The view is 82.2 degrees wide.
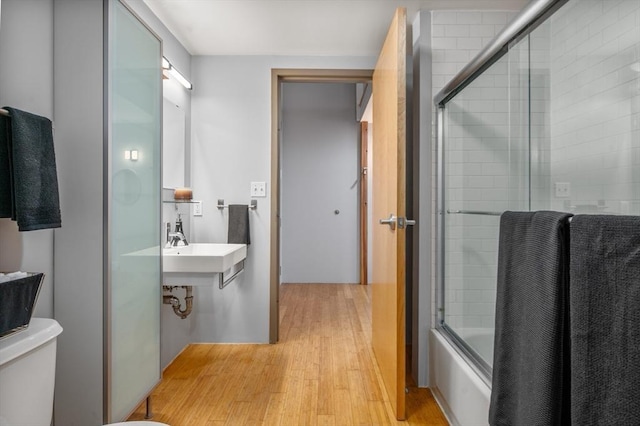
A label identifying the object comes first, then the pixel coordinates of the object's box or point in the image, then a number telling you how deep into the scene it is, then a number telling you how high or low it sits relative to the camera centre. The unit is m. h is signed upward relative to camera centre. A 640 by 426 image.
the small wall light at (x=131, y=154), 1.55 +0.25
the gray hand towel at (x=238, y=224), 2.68 -0.09
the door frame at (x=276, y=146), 2.76 +0.50
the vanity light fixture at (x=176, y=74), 2.30 +0.92
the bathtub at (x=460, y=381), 1.43 -0.75
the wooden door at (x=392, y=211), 1.77 +0.00
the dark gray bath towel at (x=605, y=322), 0.64 -0.20
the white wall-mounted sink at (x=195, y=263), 2.03 -0.29
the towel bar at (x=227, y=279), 2.11 -0.43
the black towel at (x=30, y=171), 1.09 +0.13
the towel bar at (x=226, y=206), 2.77 +0.05
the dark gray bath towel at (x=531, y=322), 0.80 -0.27
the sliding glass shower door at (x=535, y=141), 1.71 +0.37
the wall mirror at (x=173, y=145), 2.43 +0.46
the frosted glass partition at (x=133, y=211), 1.46 +0.00
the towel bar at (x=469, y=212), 1.64 +0.00
